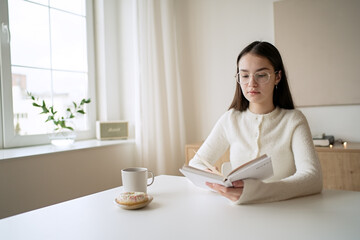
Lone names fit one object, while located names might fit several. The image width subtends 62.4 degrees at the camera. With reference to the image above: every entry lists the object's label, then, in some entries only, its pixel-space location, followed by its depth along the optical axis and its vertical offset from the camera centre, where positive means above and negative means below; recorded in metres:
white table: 0.72 -0.28
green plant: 2.29 +0.06
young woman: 1.28 -0.05
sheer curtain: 2.73 +0.24
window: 2.26 +0.51
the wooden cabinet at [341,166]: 1.93 -0.37
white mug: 1.03 -0.22
